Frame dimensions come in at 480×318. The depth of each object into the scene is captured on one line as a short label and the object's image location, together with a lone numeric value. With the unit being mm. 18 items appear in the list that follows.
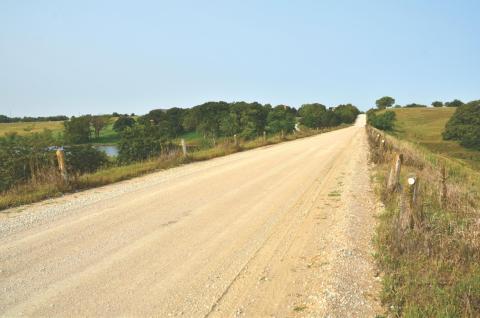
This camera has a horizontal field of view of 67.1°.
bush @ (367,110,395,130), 93588
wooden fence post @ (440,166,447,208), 8497
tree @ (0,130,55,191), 12469
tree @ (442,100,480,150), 71500
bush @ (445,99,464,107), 160925
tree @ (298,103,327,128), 91000
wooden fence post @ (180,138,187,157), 18003
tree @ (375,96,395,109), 192500
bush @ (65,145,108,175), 19531
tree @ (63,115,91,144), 66000
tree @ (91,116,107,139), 85375
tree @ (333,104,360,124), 121138
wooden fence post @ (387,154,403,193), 9094
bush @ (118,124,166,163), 23953
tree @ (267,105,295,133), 73062
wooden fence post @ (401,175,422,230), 6121
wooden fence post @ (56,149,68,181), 11141
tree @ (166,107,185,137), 93238
